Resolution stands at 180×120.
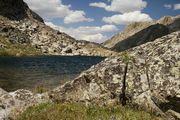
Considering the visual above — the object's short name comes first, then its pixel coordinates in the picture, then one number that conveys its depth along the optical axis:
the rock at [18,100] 9.66
